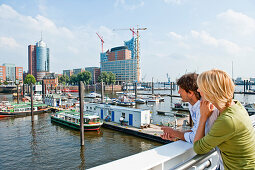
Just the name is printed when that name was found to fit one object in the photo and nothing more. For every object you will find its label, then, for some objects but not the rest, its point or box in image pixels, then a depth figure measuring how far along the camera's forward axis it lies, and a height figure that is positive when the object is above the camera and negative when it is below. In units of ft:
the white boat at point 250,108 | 94.55 -13.69
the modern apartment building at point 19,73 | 597.52 +38.42
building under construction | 477.77 +49.35
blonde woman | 4.80 -1.22
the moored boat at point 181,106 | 122.56 -16.78
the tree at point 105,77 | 400.26 +15.78
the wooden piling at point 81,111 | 54.56 -9.02
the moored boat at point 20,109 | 102.20 -16.47
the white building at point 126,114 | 69.05 -13.47
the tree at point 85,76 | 421.18 +18.98
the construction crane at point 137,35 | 455.38 +129.21
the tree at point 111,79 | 406.62 +11.27
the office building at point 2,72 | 563.07 +38.71
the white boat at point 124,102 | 156.66 -16.90
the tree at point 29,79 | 389.60 +10.90
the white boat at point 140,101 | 168.69 -17.18
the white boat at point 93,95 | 230.09 -15.38
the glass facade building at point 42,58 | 606.55 +94.09
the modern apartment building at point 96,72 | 517.88 +38.05
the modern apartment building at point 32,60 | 606.55 +85.51
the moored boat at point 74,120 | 69.92 -16.44
